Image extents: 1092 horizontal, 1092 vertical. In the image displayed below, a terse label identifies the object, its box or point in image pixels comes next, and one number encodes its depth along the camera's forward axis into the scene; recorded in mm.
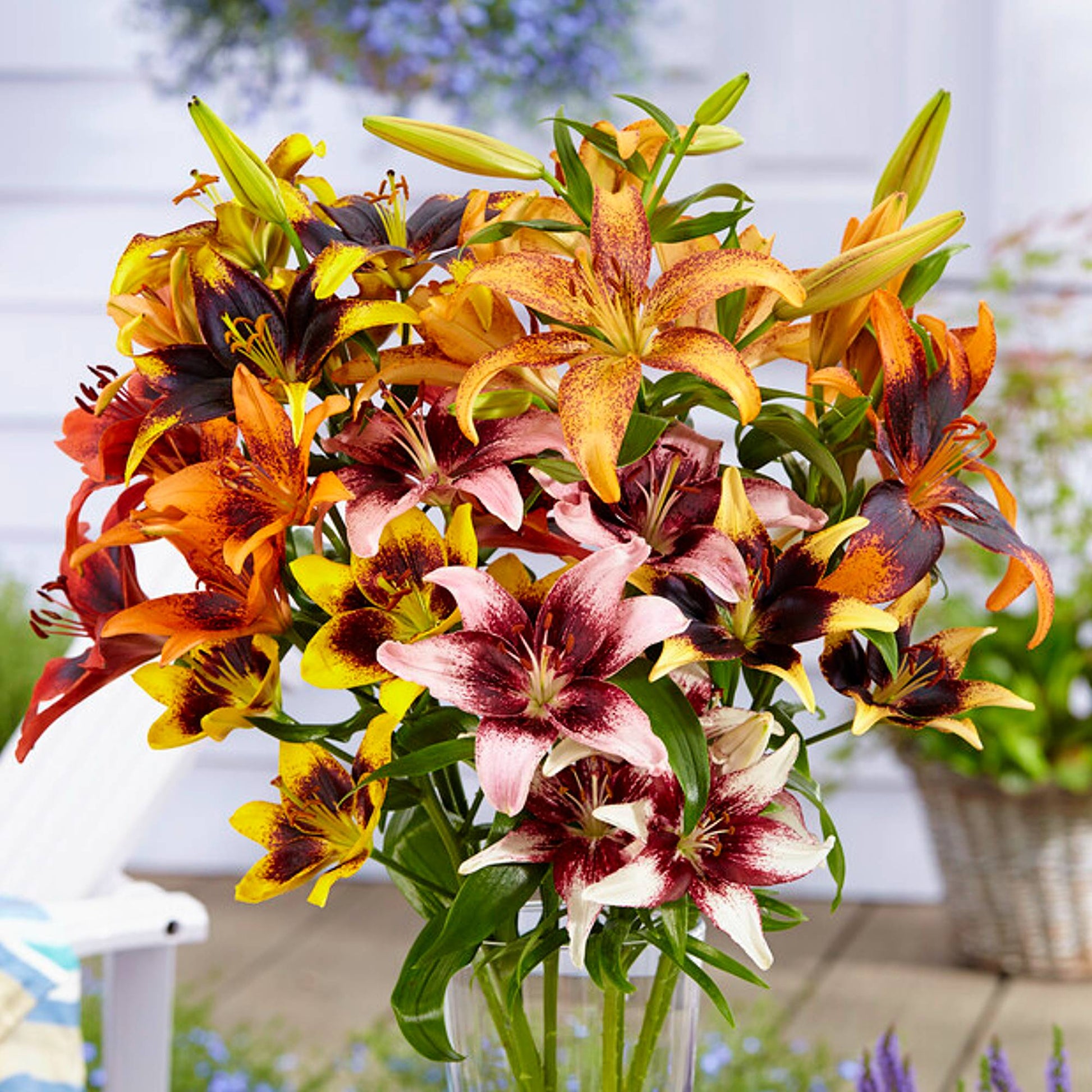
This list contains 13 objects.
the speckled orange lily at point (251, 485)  1536
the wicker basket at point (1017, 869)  5425
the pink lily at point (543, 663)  1484
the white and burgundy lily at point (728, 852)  1523
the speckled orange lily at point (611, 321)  1492
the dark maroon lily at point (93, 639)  1619
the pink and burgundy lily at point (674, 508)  1523
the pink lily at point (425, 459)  1544
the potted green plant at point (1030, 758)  5414
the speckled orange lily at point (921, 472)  1536
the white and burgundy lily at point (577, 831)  1546
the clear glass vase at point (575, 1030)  1633
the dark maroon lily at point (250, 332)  1567
